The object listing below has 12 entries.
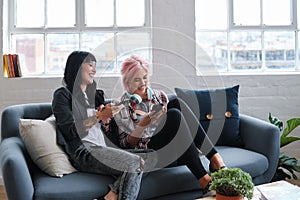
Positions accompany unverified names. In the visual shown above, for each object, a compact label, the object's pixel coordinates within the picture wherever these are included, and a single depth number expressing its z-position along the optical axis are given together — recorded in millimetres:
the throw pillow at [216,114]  2920
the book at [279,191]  1806
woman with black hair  2189
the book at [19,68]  3544
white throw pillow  2268
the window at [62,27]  3664
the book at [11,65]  3496
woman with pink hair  2395
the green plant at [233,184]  1753
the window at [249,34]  3811
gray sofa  2043
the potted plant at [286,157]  3191
